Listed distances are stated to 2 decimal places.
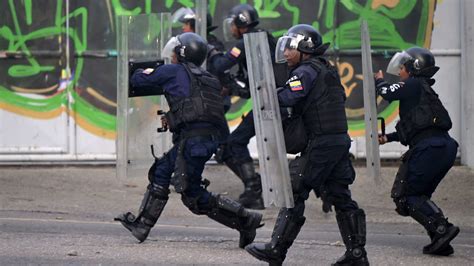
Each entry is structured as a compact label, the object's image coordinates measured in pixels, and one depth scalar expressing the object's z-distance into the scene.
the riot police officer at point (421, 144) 18.03
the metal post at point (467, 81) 26.20
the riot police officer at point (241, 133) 22.84
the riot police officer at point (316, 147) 15.92
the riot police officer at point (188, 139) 17.94
